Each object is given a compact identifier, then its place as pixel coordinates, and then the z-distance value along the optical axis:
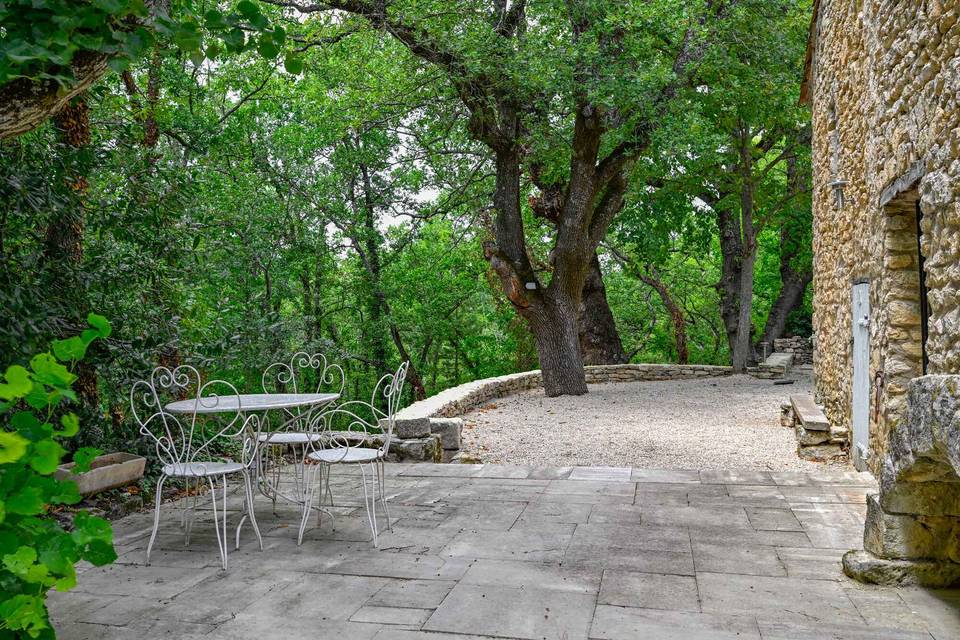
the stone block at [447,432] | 6.73
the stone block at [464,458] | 6.54
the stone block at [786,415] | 8.04
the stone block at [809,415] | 5.99
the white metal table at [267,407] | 3.68
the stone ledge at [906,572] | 2.99
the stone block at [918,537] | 3.01
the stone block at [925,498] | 3.00
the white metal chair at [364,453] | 3.87
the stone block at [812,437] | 6.02
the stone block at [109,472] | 4.05
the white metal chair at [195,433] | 3.63
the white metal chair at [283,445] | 4.29
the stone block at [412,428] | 6.16
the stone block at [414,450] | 6.12
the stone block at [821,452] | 5.98
